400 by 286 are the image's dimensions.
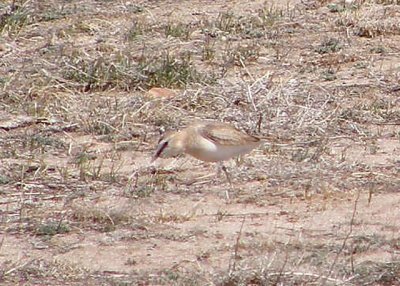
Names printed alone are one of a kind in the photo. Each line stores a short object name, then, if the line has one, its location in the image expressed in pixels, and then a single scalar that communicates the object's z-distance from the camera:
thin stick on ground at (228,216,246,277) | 12.05
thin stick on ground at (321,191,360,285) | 12.10
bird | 14.73
